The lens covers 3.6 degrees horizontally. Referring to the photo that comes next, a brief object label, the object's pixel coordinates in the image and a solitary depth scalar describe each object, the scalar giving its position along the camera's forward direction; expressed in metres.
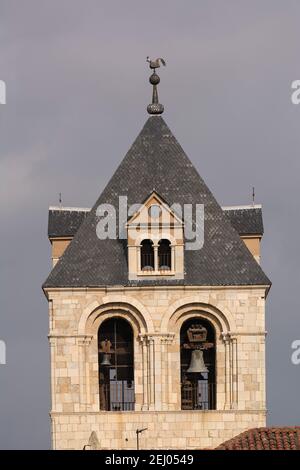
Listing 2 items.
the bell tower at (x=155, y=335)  124.00
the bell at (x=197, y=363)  124.25
